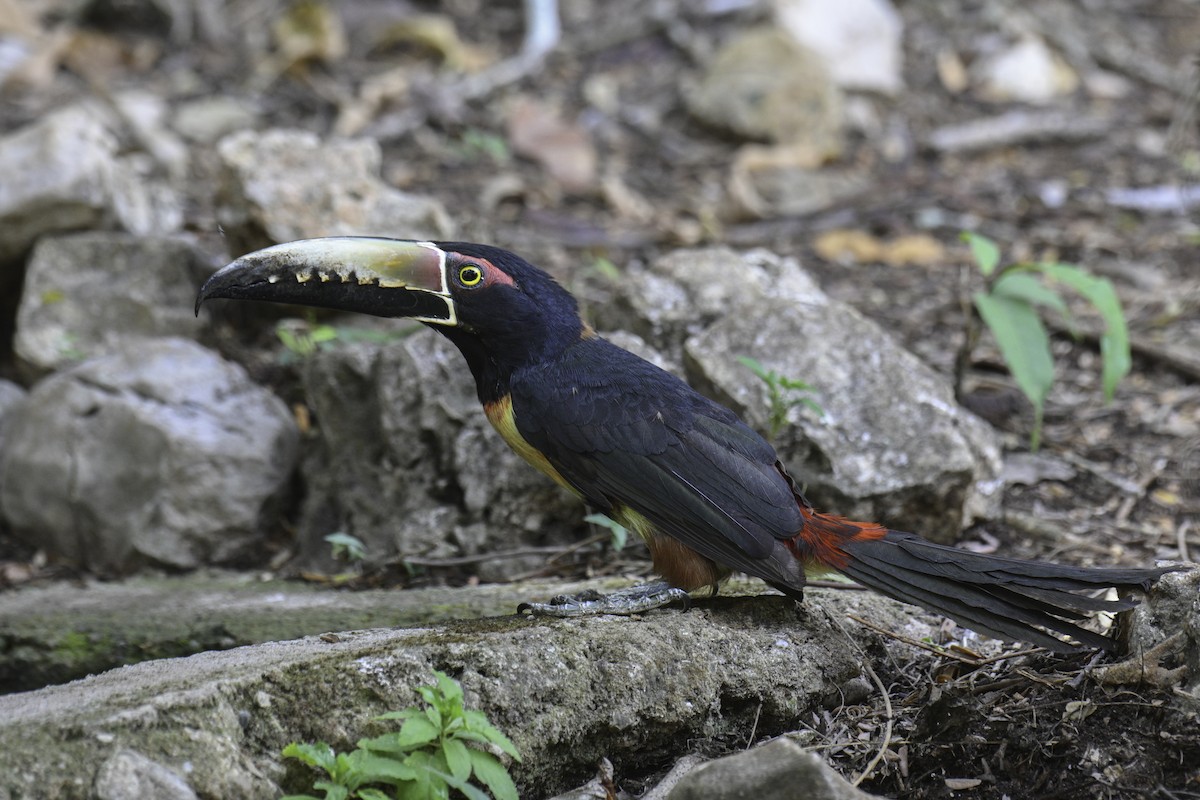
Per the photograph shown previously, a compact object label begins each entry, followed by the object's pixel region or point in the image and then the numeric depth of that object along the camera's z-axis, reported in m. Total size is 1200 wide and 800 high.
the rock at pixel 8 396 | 10.72
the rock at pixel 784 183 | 16.34
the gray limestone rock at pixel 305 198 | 11.37
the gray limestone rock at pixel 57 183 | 11.30
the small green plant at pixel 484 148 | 17.50
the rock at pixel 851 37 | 19.72
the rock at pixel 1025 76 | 20.33
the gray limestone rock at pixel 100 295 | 11.14
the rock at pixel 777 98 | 18.05
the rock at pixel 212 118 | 17.17
